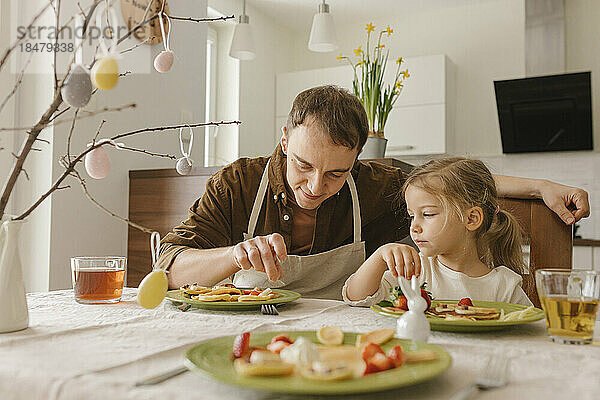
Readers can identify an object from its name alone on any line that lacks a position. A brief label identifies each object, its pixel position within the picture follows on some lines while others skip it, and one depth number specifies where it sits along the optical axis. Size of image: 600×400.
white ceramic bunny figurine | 0.74
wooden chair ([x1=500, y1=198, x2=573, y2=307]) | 1.46
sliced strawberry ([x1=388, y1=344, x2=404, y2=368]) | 0.57
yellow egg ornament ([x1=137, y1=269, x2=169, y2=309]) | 0.81
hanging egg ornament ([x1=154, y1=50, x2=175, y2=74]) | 0.87
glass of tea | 1.09
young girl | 1.31
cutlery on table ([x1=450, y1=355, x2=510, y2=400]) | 0.53
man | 1.37
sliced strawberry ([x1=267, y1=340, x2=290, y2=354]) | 0.62
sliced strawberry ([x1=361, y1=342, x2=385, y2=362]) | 0.58
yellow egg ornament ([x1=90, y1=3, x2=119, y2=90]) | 0.65
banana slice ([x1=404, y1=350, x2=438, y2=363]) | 0.58
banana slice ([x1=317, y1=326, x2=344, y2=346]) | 0.68
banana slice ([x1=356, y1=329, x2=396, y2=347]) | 0.68
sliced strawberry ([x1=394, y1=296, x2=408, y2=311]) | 0.92
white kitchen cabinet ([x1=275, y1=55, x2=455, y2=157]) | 4.33
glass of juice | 0.77
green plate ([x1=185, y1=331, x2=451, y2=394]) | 0.50
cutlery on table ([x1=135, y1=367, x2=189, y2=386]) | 0.55
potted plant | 2.18
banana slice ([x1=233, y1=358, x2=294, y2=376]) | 0.53
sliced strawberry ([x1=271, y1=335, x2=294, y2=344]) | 0.65
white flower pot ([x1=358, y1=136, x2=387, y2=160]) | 2.18
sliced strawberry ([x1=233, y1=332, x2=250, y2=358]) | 0.61
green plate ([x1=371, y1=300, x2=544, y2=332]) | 0.81
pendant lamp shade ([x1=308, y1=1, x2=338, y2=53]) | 3.12
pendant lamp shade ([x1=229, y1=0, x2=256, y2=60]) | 3.16
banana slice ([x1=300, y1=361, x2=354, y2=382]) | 0.52
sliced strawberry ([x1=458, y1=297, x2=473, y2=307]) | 0.97
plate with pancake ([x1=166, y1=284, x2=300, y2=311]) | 0.99
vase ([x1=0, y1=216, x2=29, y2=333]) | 0.82
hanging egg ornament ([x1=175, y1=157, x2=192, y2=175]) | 1.08
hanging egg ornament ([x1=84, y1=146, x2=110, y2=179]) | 0.85
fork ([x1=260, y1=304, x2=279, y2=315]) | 0.99
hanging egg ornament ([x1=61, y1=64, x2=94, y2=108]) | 0.67
